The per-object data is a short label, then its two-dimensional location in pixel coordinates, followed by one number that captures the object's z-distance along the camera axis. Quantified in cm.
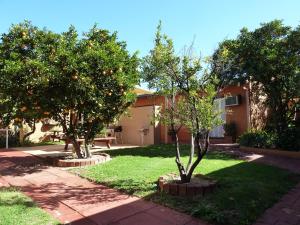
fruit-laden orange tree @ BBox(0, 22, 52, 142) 820
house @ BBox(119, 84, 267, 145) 1462
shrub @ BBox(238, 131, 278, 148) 1173
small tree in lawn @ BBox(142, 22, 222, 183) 581
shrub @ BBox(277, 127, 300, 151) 1090
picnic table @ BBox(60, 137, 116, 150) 1281
